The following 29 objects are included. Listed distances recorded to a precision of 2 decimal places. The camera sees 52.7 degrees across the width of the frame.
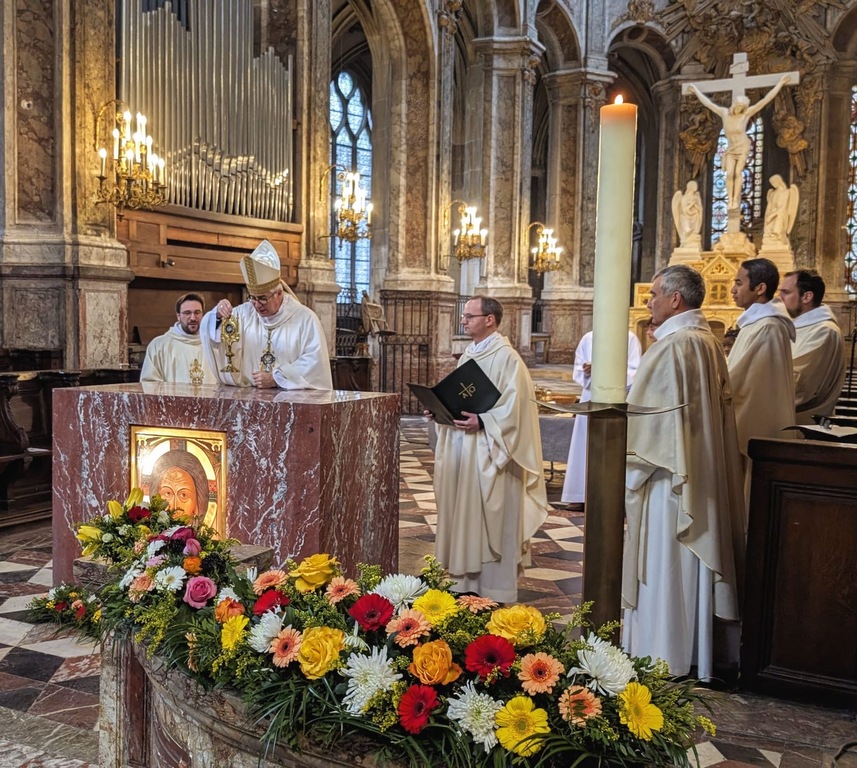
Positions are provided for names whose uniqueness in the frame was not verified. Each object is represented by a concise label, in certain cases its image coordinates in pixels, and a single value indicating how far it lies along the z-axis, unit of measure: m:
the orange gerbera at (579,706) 1.46
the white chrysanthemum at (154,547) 2.34
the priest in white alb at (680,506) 3.62
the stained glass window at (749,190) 22.95
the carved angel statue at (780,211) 16.17
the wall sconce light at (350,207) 12.26
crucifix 14.69
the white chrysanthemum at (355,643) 1.67
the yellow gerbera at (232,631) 1.75
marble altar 3.85
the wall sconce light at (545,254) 18.09
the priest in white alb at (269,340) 4.95
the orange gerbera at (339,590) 1.89
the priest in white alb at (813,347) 5.30
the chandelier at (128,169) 7.90
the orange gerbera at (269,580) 2.02
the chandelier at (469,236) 14.57
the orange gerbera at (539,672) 1.52
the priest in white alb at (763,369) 4.24
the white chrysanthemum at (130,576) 2.24
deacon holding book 4.77
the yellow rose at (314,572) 1.99
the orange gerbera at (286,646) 1.65
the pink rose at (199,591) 2.03
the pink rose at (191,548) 2.32
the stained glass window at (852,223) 20.47
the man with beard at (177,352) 5.85
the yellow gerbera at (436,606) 1.72
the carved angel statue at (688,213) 16.80
